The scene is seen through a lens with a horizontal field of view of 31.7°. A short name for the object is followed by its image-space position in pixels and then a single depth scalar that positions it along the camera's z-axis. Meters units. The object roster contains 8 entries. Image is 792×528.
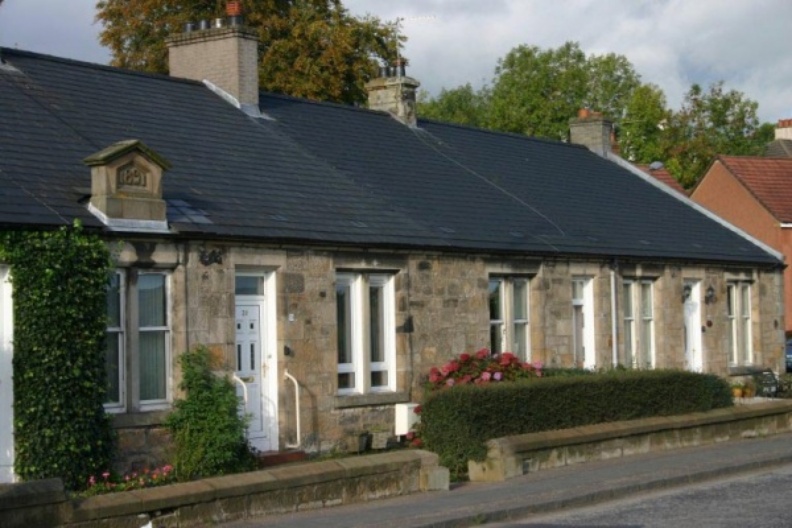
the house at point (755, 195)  45.50
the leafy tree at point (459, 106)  82.06
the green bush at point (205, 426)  17.33
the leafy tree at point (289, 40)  37.69
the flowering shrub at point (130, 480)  15.37
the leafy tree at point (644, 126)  65.25
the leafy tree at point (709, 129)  63.91
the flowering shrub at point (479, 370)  21.53
